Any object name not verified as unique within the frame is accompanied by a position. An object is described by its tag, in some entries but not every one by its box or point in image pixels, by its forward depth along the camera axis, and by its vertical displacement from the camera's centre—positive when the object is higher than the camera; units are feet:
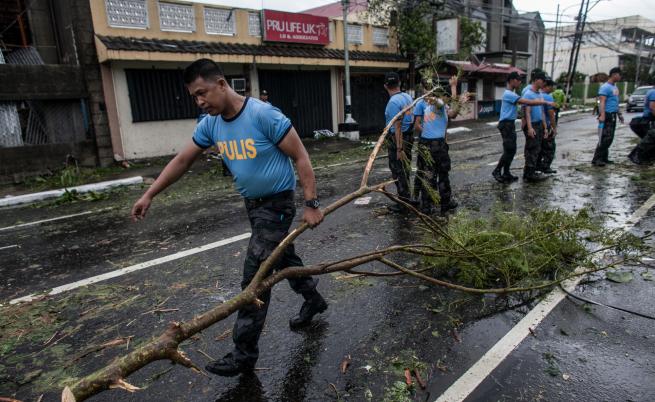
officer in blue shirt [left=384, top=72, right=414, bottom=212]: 19.74 -1.84
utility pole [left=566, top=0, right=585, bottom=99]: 91.66 +11.45
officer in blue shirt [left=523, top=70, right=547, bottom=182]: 24.66 -2.06
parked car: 84.94 -2.55
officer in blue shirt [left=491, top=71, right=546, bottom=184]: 24.39 -1.42
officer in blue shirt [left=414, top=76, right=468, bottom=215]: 19.95 -2.51
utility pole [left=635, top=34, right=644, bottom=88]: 144.89 +4.16
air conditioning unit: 48.78 +2.48
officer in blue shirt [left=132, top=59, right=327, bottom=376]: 8.66 -1.29
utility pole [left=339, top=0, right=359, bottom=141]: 53.92 -1.05
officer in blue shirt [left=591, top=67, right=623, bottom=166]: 27.89 -1.27
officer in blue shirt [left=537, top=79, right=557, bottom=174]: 27.40 -3.28
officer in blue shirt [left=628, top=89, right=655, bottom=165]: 28.89 -3.70
